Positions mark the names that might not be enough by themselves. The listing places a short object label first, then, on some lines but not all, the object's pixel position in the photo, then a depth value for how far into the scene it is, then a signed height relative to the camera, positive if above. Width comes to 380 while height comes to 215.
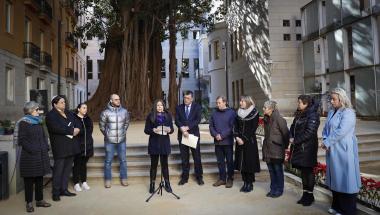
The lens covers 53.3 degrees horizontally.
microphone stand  6.70 -1.41
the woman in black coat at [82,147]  7.43 -0.64
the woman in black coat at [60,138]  6.63 -0.40
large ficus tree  20.41 +4.35
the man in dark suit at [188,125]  7.66 -0.23
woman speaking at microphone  7.09 -0.44
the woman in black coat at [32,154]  6.06 -0.61
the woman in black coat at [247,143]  7.00 -0.57
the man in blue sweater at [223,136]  7.41 -0.45
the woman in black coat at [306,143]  5.95 -0.50
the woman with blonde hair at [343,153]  5.16 -0.59
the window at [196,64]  51.66 +6.80
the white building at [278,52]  23.52 +3.80
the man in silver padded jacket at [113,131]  7.52 -0.33
